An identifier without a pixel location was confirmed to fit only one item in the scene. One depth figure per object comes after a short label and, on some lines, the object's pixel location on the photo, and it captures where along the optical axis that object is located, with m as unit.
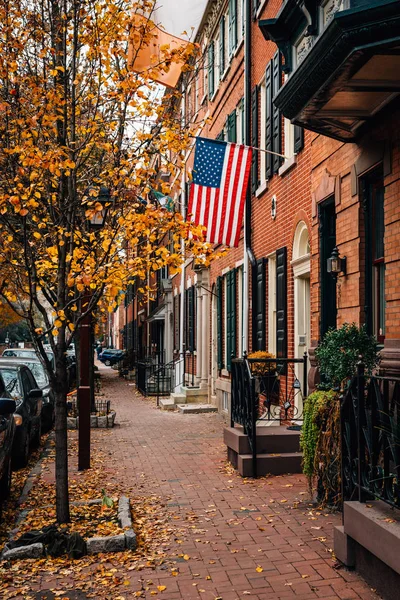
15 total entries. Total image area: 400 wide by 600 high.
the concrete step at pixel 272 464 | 9.09
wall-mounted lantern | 8.26
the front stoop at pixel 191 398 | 20.30
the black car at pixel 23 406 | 10.64
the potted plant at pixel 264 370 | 11.74
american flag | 12.05
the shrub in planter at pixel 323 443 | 6.87
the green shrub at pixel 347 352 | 6.98
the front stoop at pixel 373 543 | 4.52
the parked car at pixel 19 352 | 23.42
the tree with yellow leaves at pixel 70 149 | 6.73
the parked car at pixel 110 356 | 56.14
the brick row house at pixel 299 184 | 6.80
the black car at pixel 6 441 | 7.50
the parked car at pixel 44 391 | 14.45
